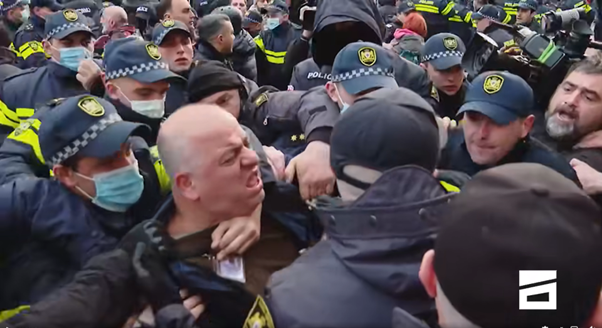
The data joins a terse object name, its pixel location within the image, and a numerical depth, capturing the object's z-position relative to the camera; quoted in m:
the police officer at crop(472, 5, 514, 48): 4.91
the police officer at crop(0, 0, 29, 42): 7.57
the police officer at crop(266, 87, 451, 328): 1.52
